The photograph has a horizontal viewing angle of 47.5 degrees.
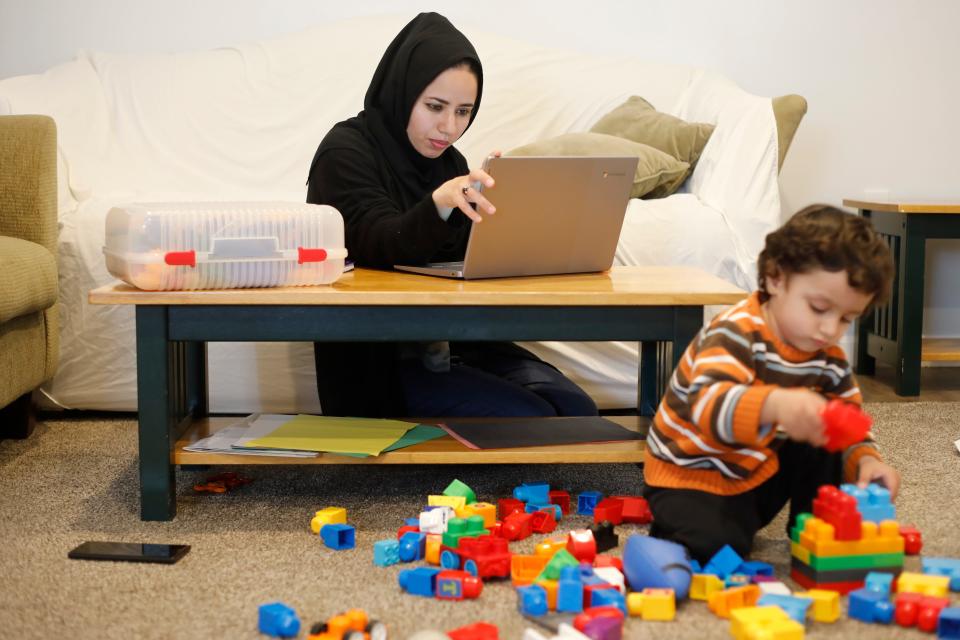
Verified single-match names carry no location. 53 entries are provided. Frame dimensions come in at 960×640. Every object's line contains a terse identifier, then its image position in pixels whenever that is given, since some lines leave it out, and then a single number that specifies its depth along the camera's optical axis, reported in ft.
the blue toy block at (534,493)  5.57
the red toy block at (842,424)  3.97
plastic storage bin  5.07
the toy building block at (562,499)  5.60
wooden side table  8.60
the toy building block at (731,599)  4.17
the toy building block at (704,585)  4.31
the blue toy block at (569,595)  4.14
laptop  5.27
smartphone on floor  4.82
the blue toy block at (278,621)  3.98
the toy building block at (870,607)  4.08
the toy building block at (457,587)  4.36
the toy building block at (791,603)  4.00
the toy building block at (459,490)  5.41
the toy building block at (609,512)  5.34
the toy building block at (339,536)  5.00
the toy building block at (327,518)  5.21
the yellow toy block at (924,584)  4.23
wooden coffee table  5.07
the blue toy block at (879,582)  4.18
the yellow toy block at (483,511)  5.15
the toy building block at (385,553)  4.76
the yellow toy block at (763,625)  3.75
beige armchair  6.59
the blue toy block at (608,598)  4.12
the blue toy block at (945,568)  4.38
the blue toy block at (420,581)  4.39
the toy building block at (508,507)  5.44
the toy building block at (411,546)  4.80
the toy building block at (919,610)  4.00
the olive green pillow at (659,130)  8.63
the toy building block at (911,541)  4.79
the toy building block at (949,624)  3.88
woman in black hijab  6.22
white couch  7.67
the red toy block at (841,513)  4.25
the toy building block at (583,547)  4.69
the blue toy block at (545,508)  5.39
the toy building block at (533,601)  4.17
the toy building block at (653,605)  4.16
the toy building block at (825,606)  4.11
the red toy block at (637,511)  5.36
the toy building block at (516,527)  5.10
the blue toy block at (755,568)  4.50
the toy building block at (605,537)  4.99
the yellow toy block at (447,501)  5.26
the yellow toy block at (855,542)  4.28
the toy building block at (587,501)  5.55
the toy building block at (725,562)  4.46
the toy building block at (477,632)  3.87
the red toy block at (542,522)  5.24
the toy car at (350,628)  3.90
